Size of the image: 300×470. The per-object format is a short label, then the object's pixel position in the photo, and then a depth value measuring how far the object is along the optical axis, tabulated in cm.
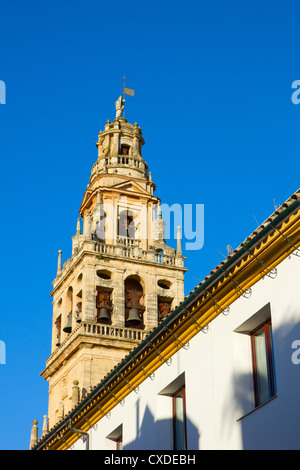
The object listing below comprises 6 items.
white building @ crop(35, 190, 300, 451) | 1944
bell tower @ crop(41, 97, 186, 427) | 5012
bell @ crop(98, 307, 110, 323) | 4919
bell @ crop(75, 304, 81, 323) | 5106
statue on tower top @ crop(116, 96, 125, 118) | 6375
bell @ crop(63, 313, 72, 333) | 5169
